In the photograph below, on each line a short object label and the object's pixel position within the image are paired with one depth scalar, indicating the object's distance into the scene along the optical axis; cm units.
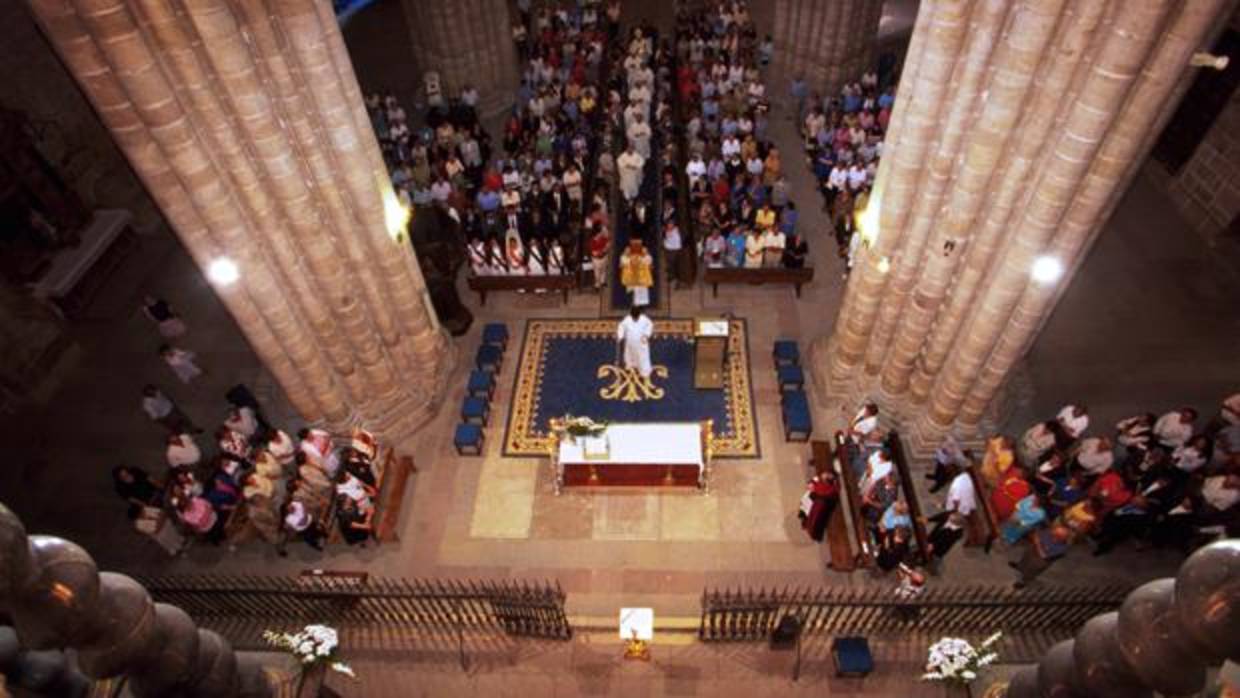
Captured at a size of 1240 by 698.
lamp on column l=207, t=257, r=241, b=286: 931
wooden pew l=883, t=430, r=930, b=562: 1048
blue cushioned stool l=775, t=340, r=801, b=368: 1352
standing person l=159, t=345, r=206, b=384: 1290
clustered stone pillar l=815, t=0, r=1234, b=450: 740
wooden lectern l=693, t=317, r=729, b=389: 1295
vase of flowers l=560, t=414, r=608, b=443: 1137
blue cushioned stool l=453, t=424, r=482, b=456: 1236
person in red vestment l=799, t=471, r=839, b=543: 1034
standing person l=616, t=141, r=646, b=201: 1625
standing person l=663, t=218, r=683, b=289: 1489
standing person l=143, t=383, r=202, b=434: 1227
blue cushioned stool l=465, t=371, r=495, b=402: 1316
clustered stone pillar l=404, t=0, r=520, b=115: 1977
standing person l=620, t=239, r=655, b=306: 1425
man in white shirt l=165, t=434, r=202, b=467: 1136
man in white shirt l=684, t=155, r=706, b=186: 1628
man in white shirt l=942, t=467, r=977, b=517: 1031
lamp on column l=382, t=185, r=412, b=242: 1109
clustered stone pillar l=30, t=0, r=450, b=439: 781
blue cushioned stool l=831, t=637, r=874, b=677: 932
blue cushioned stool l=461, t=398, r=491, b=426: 1273
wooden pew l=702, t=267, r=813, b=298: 1484
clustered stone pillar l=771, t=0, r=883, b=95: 1922
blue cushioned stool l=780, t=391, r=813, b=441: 1237
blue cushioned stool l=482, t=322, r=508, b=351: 1411
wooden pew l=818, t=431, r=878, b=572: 1067
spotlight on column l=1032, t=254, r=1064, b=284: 896
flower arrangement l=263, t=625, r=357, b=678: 842
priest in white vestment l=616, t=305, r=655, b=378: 1264
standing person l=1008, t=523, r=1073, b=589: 998
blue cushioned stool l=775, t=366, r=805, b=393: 1316
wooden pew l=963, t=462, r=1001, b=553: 1069
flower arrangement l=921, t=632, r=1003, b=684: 823
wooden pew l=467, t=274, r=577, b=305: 1474
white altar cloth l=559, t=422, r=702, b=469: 1148
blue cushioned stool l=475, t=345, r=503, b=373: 1373
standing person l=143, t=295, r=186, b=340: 1386
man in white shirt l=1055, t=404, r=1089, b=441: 1086
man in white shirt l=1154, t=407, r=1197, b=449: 1053
